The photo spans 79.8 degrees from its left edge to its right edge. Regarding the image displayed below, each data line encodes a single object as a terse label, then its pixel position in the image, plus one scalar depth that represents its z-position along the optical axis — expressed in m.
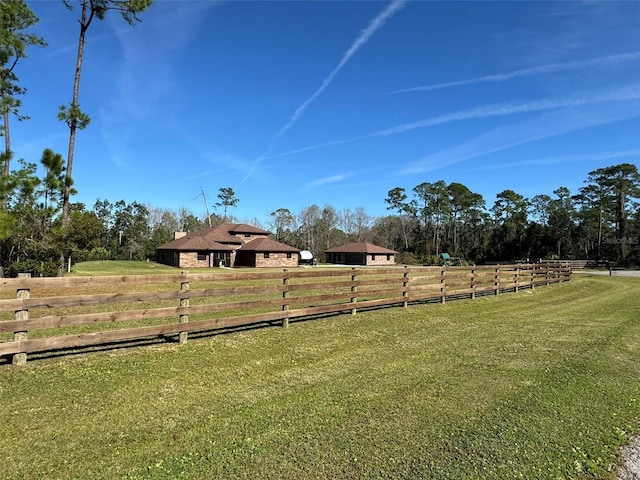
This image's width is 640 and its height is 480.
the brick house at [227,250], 38.22
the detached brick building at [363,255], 51.47
